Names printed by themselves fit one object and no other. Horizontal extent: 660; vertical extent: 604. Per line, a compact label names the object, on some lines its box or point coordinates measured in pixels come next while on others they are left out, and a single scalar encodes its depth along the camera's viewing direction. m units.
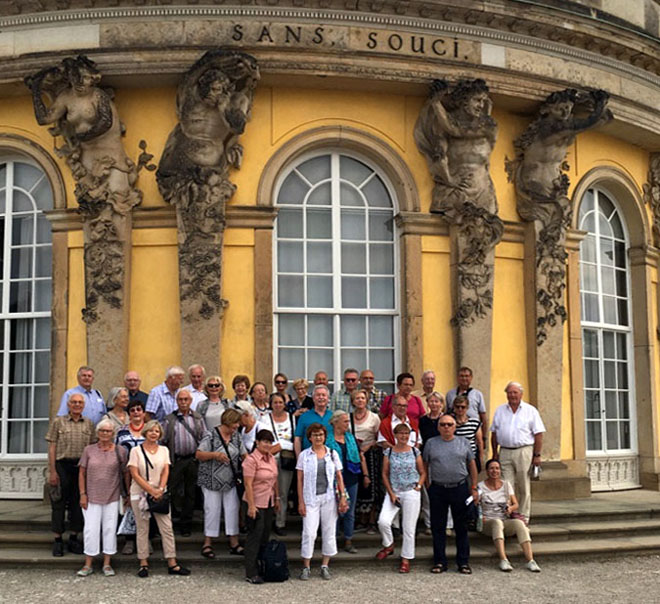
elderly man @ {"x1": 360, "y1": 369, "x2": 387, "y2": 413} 10.20
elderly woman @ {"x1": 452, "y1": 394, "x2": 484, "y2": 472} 9.78
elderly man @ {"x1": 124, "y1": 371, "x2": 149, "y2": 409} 9.84
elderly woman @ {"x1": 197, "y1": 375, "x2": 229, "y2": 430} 9.46
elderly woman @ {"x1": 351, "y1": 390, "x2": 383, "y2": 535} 9.65
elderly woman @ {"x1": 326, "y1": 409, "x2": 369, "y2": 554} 9.27
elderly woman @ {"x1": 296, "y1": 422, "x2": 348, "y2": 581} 8.74
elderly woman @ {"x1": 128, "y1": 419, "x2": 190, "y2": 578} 8.66
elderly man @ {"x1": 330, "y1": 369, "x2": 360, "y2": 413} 10.04
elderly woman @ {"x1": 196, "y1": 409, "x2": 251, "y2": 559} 9.05
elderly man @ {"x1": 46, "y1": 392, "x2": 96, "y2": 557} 9.28
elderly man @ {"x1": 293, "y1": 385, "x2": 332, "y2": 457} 9.32
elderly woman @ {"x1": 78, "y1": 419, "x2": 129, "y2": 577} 8.71
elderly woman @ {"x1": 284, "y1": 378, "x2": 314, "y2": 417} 10.13
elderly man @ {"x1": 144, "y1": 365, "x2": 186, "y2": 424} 9.83
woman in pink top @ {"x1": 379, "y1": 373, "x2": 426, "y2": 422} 9.80
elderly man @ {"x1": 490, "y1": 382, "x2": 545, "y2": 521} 10.17
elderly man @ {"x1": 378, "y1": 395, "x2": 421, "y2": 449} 9.54
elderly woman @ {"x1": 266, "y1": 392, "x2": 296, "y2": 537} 9.52
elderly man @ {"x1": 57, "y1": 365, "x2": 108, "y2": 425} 9.84
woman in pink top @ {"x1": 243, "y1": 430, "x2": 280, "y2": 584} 8.56
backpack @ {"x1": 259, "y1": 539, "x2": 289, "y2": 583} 8.53
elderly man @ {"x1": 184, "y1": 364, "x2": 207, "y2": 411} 9.92
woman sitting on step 9.27
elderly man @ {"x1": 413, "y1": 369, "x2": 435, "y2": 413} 10.16
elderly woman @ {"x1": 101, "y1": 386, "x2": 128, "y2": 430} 9.29
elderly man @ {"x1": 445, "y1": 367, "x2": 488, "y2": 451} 10.44
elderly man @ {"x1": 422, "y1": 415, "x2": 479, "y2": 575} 8.98
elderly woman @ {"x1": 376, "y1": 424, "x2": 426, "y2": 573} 9.09
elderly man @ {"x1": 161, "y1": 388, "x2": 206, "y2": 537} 9.34
